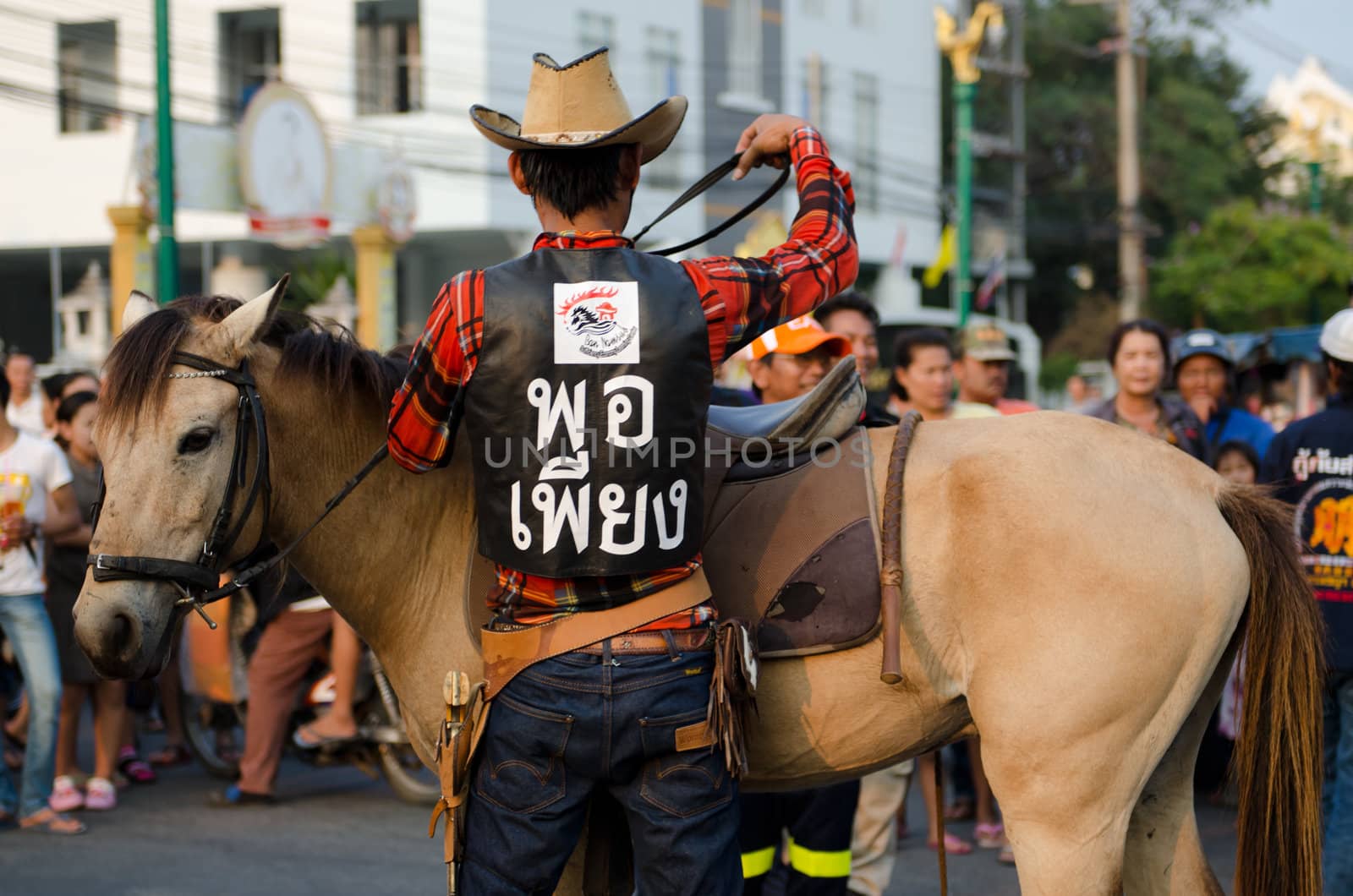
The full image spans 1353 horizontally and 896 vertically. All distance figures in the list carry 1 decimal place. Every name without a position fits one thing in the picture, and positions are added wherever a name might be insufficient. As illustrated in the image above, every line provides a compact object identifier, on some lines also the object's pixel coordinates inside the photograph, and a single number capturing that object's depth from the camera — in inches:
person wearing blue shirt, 561.6
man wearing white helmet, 378.0
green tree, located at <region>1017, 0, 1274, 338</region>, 2974.9
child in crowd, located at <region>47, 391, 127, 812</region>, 571.2
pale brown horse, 237.0
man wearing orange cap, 426.3
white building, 1808.6
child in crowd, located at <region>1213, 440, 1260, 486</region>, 529.3
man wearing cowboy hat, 215.0
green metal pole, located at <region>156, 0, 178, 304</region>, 842.2
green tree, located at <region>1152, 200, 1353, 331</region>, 2073.1
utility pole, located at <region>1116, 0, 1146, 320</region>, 1983.3
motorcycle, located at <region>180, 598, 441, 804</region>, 577.9
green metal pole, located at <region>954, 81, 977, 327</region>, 1706.4
